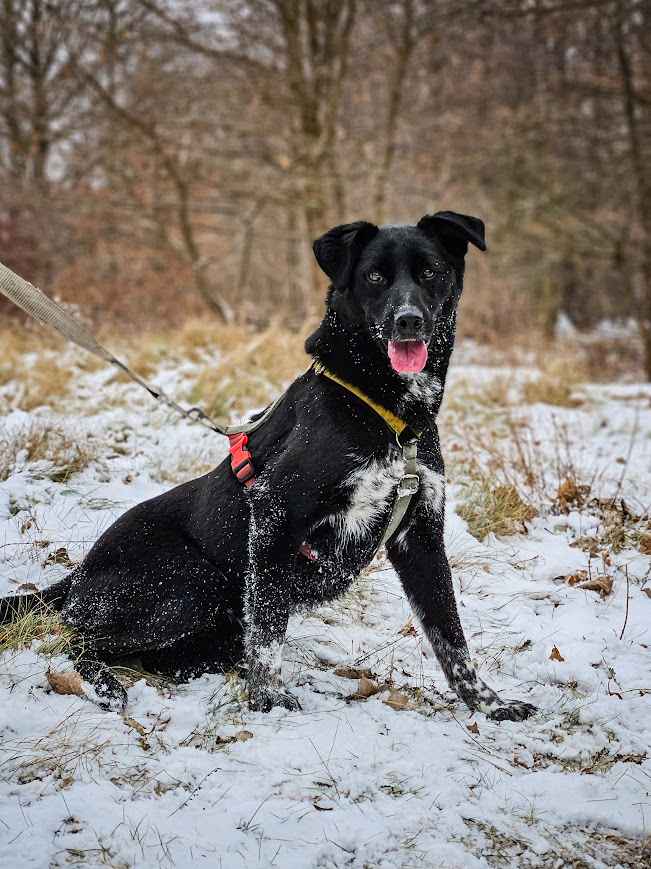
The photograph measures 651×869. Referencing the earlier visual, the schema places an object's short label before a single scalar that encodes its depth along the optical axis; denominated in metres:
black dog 2.29
